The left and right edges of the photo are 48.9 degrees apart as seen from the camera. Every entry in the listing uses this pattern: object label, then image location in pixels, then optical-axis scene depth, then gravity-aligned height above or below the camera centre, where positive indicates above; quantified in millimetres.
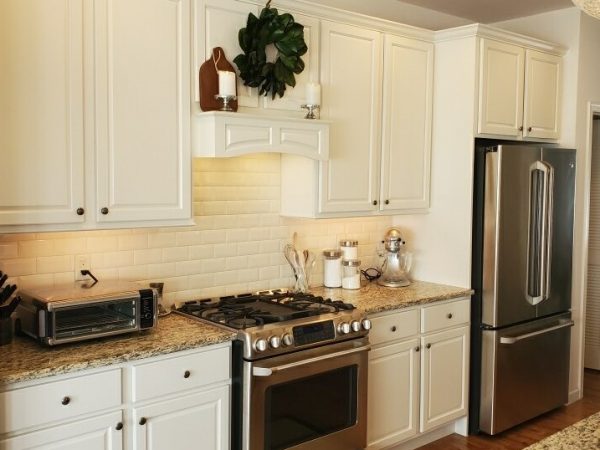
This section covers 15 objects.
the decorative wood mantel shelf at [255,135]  2957 +263
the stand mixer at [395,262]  4035 -429
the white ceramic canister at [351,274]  3873 -484
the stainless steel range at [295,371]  2814 -806
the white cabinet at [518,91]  3963 +645
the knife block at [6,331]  2537 -552
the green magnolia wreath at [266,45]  3096 +675
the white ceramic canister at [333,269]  3885 -459
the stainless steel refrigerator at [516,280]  3902 -532
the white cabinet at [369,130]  3531 +353
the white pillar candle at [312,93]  3330 +495
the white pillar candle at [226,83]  2949 +478
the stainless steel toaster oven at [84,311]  2480 -481
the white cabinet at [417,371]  3516 -1011
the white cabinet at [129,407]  2275 -823
